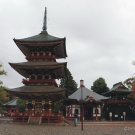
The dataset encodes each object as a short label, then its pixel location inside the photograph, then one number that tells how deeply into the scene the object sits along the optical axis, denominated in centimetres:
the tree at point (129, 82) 6276
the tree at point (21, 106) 6216
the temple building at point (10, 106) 7381
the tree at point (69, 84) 6255
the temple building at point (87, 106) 4766
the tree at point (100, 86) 7350
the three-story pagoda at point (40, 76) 3195
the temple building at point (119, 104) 5322
